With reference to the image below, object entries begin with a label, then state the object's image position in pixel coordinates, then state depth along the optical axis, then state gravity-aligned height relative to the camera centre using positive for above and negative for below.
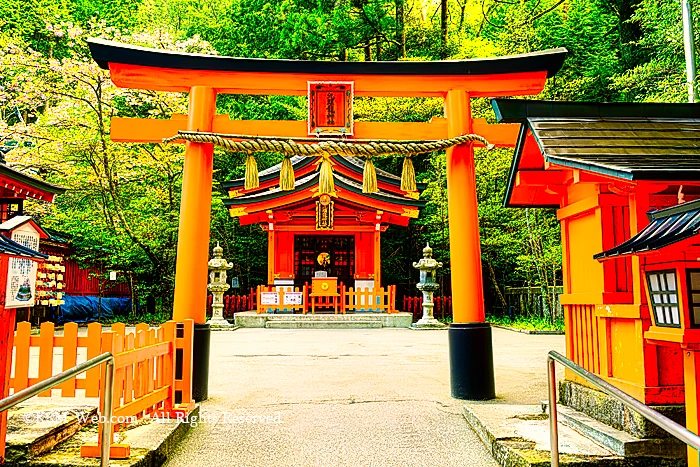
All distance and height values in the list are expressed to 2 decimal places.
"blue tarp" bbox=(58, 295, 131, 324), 18.77 -0.95
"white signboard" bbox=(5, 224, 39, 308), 3.54 +0.06
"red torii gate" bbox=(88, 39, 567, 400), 5.93 +1.93
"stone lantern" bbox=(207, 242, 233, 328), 16.19 -0.08
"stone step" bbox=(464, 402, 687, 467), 3.43 -1.19
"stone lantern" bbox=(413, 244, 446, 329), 16.58 -0.08
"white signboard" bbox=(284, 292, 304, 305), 17.25 -0.49
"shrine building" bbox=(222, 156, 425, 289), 17.41 +2.30
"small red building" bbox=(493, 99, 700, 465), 2.88 +0.36
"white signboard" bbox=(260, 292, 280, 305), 17.17 -0.49
